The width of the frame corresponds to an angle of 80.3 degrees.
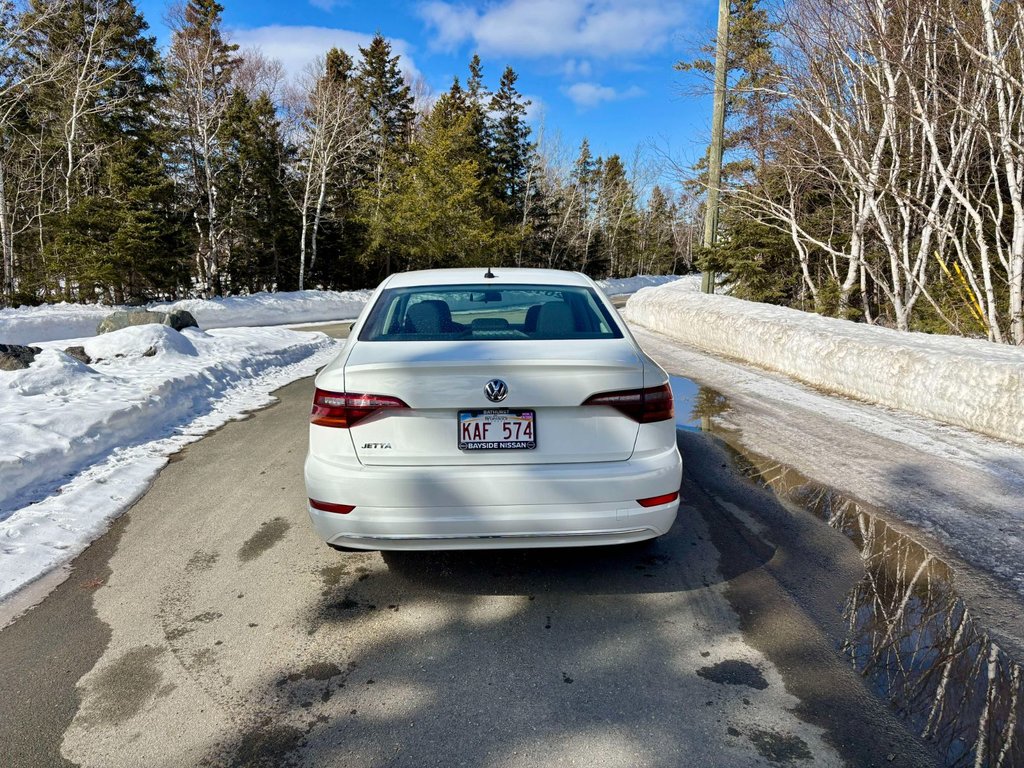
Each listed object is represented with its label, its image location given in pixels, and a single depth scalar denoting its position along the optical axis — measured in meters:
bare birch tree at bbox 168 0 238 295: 24.88
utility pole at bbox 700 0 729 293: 14.52
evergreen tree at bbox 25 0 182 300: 22.17
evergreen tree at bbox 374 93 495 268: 32.59
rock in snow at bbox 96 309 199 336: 12.60
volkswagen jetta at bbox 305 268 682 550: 2.75
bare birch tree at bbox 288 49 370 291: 28.81
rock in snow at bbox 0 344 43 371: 7.19
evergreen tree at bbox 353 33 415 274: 36.62
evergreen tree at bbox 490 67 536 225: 41.44
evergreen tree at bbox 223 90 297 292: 29.33
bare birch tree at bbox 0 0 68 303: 17.83
